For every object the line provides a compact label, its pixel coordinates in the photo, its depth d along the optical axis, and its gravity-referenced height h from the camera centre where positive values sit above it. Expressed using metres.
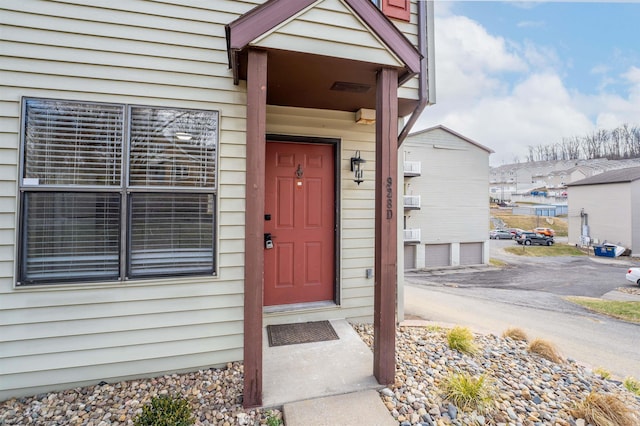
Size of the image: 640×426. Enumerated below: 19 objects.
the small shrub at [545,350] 2.85 -1.33
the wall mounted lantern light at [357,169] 3.40 +0.61
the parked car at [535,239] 21.84 -1.43
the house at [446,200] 15.88 +1.14
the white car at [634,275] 10.48 -2.02
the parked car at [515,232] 22.80 -0.97
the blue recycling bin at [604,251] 18.05 -1.92
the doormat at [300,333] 2.83 -1.19
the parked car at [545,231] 21.95 -0.82
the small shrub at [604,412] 1.85 -1.28
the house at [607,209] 18.34 +0.84
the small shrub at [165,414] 1.66 -1.17
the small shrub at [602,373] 2.78 -1.51
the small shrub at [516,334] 3.31 -1.35
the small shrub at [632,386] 2.63 -1.55
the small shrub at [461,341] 2.77 -1.19
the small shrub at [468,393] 1.94 -1.22
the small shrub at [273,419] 1.78 -1.27
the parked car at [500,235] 25.45 -1.32
